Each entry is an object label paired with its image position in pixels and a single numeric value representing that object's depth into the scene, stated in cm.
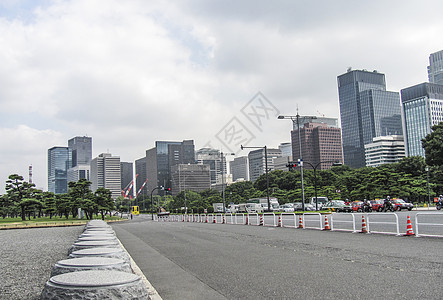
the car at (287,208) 5983
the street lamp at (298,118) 4062
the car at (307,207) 6092
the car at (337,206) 4794
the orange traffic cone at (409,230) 1578
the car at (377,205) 4371
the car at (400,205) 4528
